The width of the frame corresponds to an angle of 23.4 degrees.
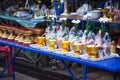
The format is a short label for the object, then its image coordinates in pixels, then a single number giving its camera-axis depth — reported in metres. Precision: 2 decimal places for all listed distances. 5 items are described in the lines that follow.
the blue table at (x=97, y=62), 2.72
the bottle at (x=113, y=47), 3.16
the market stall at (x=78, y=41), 2.98
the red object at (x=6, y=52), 4.89
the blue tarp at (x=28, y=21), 4.33
